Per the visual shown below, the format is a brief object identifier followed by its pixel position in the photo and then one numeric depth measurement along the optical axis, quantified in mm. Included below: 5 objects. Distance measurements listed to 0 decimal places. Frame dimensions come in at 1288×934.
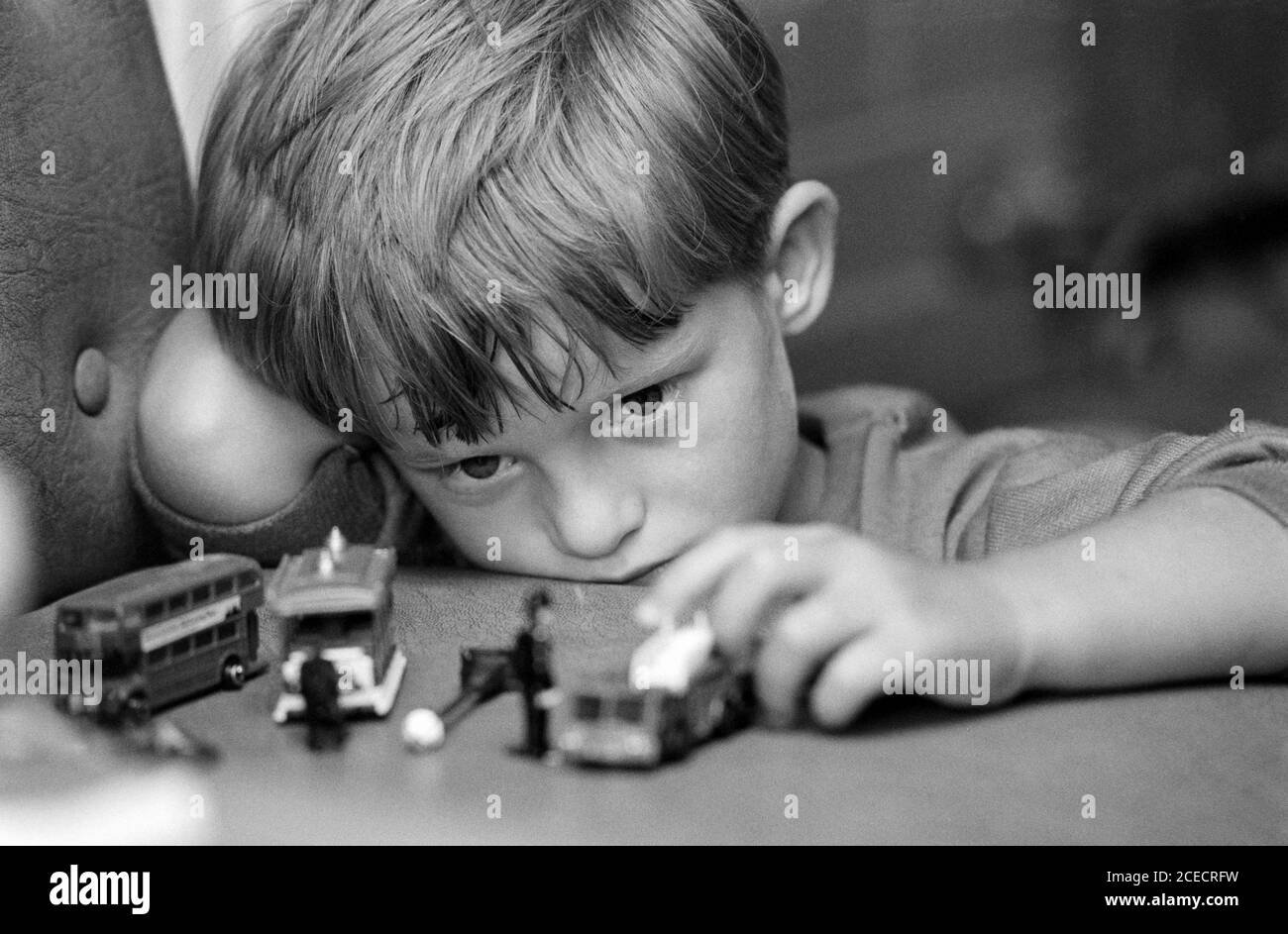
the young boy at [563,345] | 1084
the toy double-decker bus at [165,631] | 1060
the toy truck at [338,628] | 1062
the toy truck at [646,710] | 1030
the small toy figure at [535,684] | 1040
